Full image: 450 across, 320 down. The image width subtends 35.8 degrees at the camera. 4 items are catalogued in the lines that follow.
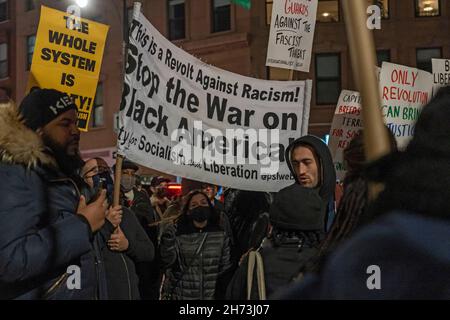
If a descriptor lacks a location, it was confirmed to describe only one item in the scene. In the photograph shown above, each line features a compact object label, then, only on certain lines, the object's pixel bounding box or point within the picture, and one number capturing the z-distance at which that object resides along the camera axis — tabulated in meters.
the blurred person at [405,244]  0.89
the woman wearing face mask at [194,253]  5.59
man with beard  2.78
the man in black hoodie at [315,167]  3.70
